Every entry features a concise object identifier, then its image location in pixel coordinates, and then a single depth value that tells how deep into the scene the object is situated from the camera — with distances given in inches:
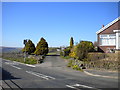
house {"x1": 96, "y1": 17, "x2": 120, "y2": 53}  660.8
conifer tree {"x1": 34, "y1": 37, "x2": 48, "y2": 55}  955.3
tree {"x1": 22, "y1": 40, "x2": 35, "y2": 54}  1058.4
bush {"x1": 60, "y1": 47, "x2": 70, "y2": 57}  940.0
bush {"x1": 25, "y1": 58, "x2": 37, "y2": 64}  754.6
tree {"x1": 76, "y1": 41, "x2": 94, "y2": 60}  544.9
